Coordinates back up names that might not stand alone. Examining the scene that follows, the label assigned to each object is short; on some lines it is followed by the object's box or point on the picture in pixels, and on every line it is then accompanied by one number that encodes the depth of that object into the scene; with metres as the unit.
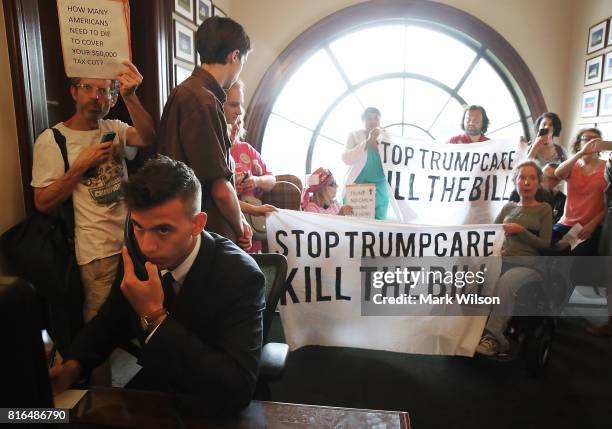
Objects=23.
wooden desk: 0.79
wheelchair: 2.26
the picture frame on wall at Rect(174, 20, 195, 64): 2.68
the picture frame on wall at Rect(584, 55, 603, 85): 3.57
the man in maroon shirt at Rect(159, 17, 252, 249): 1.38
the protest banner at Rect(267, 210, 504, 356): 2.30
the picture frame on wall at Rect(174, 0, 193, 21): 2.67
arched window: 3.93
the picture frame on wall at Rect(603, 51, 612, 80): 3.46
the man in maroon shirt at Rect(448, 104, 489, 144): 3.09
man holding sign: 1.47
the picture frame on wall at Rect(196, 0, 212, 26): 3.02
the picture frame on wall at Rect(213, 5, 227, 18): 3.39
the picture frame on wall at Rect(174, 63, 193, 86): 2.65
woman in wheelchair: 2.29
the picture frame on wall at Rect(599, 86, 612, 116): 3.44
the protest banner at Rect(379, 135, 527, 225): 2.94
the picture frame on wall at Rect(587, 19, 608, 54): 3.53
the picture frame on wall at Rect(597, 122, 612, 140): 3.44
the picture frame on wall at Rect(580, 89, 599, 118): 3.61
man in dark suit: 0.85
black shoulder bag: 1.44
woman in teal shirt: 2.89
